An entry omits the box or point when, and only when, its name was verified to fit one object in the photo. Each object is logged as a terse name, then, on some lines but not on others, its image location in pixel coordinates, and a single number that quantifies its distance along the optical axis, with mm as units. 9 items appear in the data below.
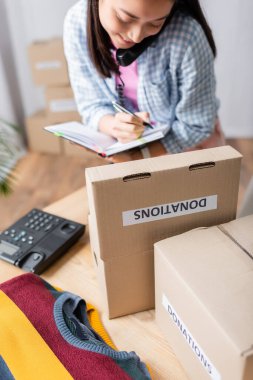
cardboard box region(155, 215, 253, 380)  474
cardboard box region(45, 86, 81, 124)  2402
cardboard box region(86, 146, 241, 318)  608
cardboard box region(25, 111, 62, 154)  2566
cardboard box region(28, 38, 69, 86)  2262
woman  943
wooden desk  642
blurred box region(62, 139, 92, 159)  2592
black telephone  821
